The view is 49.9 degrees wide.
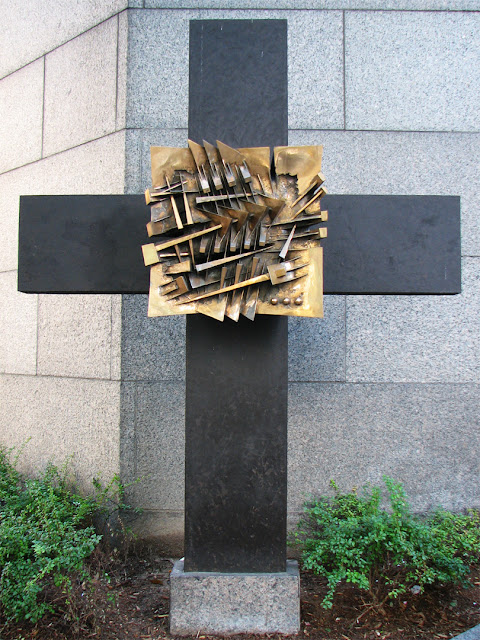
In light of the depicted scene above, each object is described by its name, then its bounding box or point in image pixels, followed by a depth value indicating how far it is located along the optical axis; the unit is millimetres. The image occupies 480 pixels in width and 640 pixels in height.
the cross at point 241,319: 2754
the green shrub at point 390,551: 2865
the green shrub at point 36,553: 2703
